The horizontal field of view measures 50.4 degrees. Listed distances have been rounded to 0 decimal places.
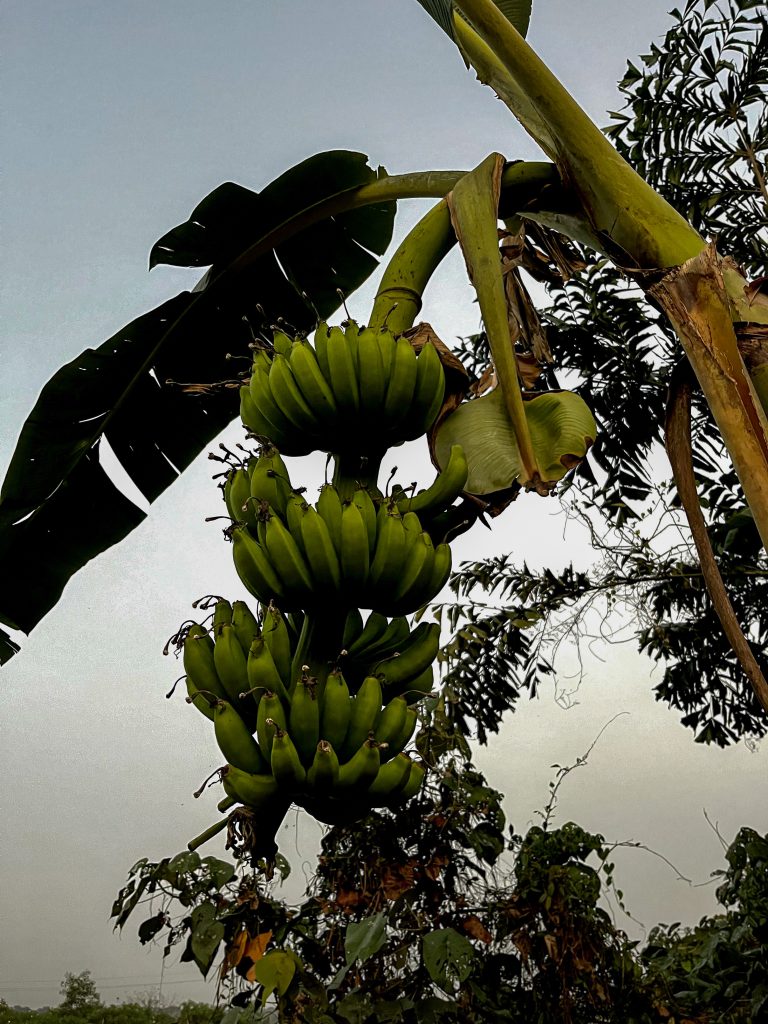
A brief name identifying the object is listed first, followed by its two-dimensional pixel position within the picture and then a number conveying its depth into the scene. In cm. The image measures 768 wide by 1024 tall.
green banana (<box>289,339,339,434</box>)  111
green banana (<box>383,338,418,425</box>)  111
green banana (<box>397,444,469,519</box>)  109
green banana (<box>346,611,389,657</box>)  107
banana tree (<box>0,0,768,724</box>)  112
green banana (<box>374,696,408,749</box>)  95
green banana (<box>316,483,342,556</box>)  101
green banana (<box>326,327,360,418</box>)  110
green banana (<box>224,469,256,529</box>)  107
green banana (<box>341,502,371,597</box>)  98
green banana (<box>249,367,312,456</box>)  114
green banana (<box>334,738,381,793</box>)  89
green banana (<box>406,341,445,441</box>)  113
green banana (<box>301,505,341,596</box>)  97
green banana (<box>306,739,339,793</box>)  87
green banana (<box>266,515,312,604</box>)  97
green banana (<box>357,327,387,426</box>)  110
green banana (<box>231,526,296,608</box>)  98
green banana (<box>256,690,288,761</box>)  88
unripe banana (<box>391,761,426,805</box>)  95
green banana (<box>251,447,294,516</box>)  106
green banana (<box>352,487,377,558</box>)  102
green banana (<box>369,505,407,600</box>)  100
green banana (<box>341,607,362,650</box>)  108
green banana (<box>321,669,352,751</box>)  90
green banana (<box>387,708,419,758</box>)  97
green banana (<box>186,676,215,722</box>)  96
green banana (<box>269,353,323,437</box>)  111
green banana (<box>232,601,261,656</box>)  103
